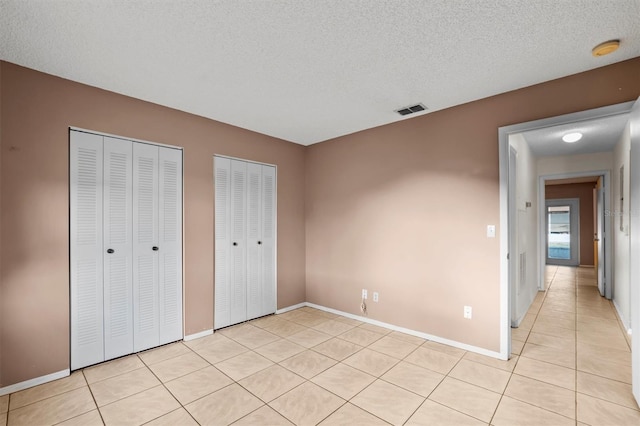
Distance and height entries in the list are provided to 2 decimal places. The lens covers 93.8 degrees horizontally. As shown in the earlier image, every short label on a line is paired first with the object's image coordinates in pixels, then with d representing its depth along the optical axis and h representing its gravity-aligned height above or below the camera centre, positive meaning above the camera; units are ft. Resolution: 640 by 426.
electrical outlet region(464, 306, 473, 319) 10.02 -3.26
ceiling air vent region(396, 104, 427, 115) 10.48 +3.80
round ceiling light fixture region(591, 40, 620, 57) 6.63 +3.78
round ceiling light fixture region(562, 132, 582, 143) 13.61 +3.62
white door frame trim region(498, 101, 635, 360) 9.25 -0.65
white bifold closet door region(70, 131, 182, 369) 8.76 -1.01
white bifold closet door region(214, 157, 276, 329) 12.10 -1.12
